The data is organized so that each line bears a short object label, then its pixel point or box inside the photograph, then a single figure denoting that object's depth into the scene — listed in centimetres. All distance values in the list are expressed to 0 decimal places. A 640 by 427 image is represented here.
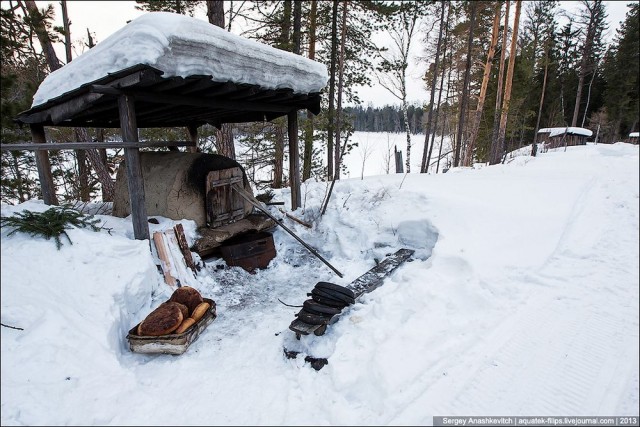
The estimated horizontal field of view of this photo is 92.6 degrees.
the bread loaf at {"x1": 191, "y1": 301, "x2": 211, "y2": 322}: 346
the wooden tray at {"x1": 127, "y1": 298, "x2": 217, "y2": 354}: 303
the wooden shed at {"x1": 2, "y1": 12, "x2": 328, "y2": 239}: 360
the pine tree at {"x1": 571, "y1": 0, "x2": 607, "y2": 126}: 1883
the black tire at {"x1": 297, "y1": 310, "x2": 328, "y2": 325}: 320
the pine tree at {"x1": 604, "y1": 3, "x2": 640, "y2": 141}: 1962
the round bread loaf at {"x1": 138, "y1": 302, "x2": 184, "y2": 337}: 306
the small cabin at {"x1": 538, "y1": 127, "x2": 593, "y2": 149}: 1819
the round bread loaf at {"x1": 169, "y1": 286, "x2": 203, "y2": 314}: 362
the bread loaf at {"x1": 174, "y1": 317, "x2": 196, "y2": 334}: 314
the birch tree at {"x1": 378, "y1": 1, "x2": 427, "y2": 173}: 1181
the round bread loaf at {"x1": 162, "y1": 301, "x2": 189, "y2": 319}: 340
